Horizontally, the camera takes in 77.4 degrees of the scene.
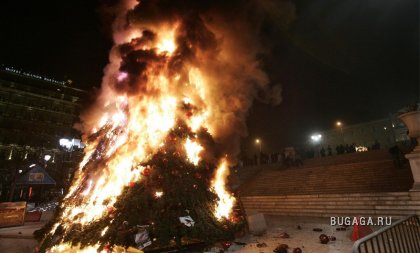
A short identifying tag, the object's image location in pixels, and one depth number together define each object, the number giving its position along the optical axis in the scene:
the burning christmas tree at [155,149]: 8.41
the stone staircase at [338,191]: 13.14
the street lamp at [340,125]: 58.44
